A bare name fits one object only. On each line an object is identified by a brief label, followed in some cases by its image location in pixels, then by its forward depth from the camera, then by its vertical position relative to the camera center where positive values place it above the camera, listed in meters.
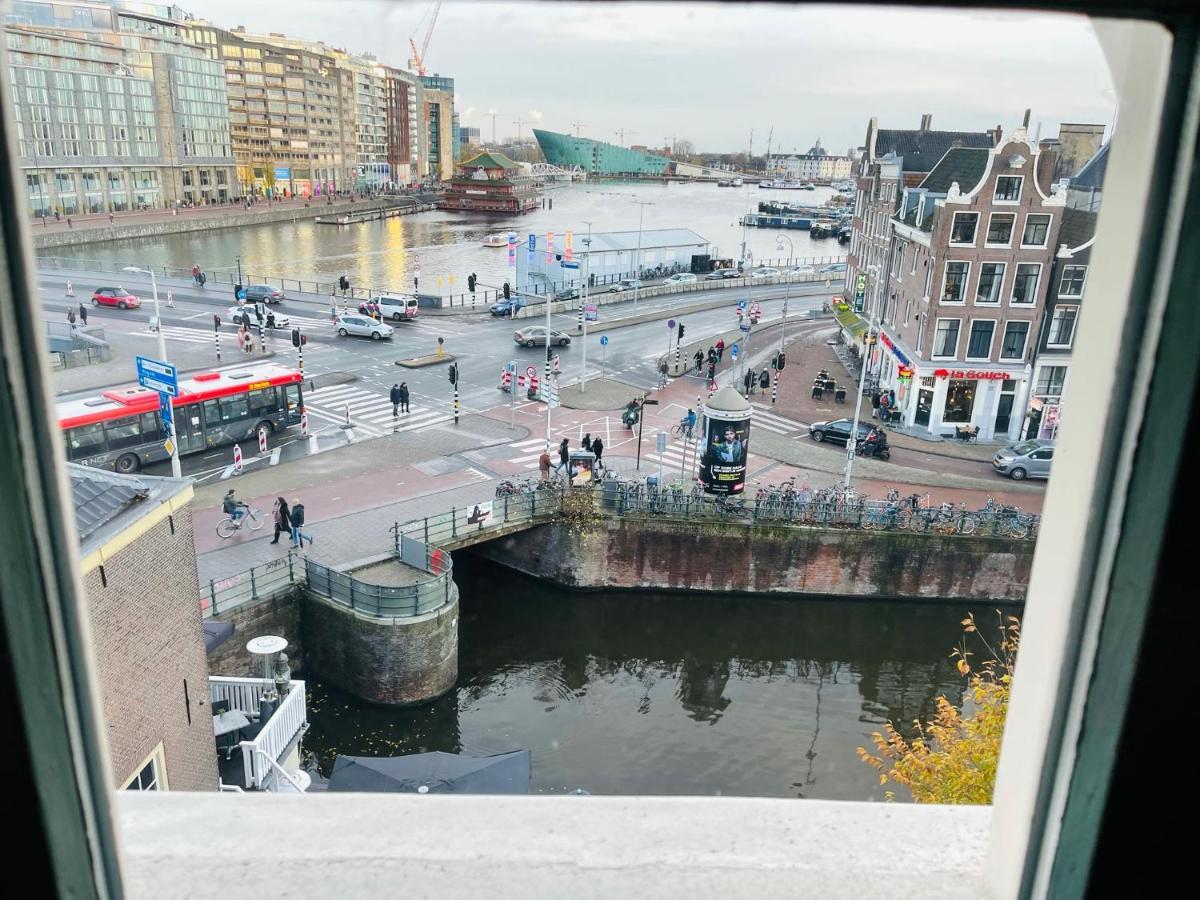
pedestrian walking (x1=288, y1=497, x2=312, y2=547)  17.83 -6.84
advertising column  20.62 -5.80
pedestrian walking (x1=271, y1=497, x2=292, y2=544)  18.05 -6.81
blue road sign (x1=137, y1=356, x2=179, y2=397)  17.62 -3.96
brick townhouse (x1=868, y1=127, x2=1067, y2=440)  27.34 -2.95
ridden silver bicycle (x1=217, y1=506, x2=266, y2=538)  18.67 -7.24
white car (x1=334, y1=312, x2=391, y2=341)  37.97 -6.14
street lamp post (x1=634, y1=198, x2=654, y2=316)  53.31 -4.73
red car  41.44 -5.74
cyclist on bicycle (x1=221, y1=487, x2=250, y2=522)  18.42 -6.73
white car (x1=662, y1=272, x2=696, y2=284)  57.68 -5.79
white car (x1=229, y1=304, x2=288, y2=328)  38.35 -5.99
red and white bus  20.64 -5.93
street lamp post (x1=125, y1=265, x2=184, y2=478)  18.98 -5.88
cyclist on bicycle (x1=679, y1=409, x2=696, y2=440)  26.61 -6.90
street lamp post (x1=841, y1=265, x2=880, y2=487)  22.45 -6.28
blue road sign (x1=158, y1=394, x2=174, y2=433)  21.00 -5.51
